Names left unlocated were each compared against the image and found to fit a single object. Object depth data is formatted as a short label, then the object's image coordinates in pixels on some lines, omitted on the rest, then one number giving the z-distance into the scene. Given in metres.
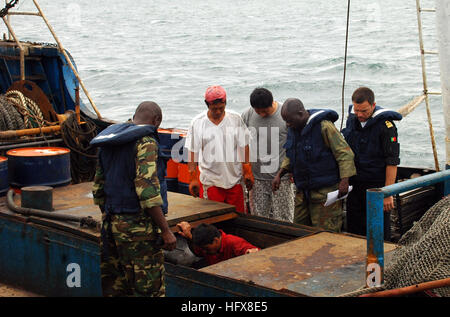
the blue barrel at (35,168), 6.42
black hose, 5.12
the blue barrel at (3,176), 6.24
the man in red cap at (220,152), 6.09
